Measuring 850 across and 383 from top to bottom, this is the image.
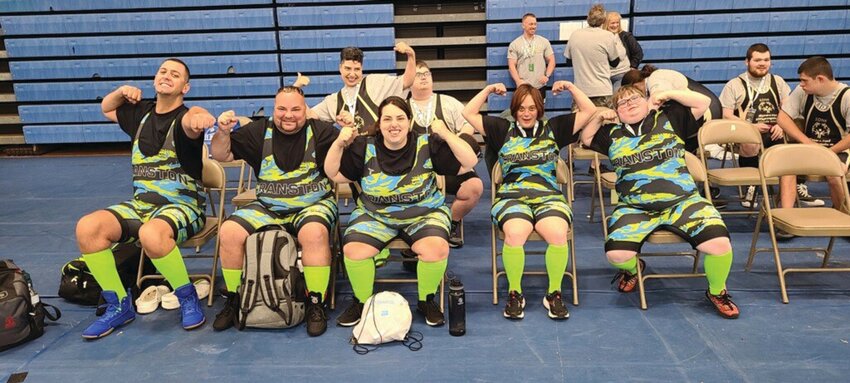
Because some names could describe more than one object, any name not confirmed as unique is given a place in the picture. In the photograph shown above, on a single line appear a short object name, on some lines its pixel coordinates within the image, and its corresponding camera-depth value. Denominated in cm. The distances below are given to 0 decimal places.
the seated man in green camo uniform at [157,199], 313
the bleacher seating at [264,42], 797
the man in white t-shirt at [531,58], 771
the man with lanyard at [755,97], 482
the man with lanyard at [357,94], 420
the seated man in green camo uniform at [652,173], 317
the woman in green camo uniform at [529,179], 318
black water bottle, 299
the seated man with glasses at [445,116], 419
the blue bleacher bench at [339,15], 824
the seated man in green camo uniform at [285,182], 316
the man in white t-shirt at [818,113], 418
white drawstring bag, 292
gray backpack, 308
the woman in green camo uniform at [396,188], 310
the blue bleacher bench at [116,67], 844
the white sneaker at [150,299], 340
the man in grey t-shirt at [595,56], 649
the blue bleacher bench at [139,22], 831
